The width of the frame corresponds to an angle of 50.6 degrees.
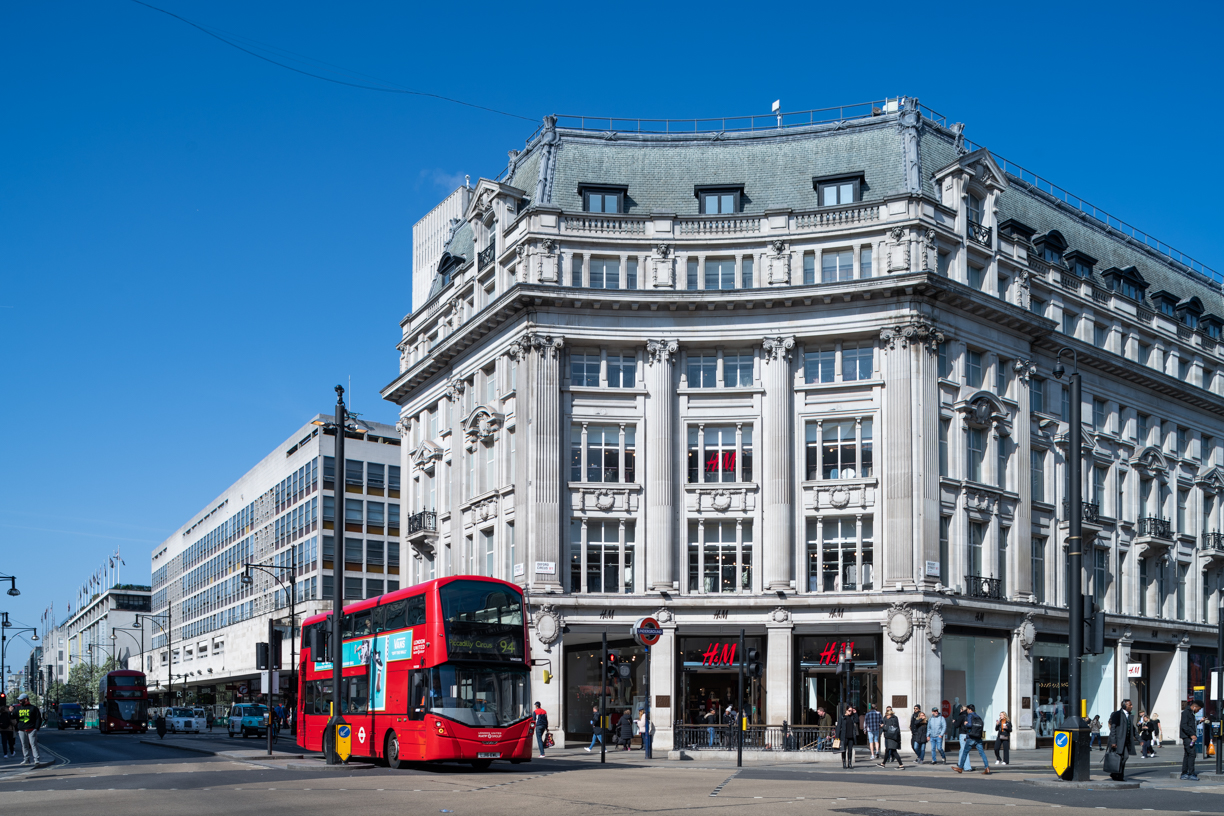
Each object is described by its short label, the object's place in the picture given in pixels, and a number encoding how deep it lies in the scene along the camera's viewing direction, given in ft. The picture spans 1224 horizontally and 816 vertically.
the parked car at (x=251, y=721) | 230.68
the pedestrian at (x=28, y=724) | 110.11
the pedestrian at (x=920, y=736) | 130.31
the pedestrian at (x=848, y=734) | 116.73
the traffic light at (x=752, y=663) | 117.29
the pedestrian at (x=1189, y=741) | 97.09
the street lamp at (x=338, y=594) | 102.47
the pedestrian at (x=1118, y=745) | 90.58
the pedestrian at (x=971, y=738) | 111.14
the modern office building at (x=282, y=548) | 280.10
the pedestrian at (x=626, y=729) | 143.74
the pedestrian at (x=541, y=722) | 140.87
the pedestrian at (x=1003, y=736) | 122.32
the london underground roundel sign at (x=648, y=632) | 121.60
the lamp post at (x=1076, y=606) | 89.45
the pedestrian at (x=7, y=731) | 123.24
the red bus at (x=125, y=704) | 248.73
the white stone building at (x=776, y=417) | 156.35
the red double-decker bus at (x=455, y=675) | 94.07
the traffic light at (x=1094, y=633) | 90.53
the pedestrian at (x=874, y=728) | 136.05
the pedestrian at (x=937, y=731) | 126.31
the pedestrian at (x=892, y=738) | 120.57
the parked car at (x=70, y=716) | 331.16
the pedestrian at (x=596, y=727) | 144.46
